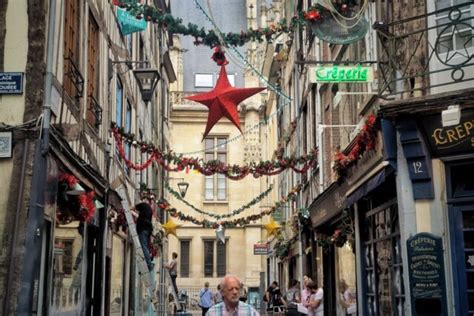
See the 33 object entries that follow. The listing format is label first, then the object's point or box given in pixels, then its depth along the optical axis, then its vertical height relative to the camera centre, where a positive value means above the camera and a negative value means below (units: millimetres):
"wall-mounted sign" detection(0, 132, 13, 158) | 7527 +1661
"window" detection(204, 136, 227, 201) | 38875 +6556
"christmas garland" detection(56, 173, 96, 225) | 8824 +1235
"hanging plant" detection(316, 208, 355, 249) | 12039 +1104
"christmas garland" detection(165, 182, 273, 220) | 22719 +3293
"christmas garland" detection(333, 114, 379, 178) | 8945 +2092
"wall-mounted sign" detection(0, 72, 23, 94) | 7688 +2381
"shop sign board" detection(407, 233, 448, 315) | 7531 +201
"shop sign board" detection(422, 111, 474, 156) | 7432 +1743
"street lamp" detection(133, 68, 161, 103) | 12547 +3978
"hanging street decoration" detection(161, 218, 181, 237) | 24969 +2476
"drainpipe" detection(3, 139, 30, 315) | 7133 +676
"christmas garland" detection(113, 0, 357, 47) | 10531 +4196
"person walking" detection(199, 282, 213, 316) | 20522 -103
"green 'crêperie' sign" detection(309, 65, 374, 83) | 9414 +3003
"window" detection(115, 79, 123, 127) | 14352 +4082
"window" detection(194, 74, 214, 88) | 42250 +13113
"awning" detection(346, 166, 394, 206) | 8617 +1488
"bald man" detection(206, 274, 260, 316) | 4520 -57
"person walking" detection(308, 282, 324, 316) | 12125 -162
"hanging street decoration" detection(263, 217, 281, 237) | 25172 +2466
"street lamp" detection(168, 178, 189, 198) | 22372 +3561
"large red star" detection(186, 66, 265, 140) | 12211 +3498
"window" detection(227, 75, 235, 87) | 42000 +13193
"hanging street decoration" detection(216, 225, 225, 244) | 26256 +2520
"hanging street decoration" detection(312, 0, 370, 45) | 9789 +4030
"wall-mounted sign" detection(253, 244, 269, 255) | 26309 +1744
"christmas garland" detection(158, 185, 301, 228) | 20641 +2601
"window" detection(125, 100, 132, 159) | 16219 +4110
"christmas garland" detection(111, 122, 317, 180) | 15664 +2989
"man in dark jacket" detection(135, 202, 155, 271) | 11922 +1226
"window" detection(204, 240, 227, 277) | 37428 +2033
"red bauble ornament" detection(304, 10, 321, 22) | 10363 +4181
